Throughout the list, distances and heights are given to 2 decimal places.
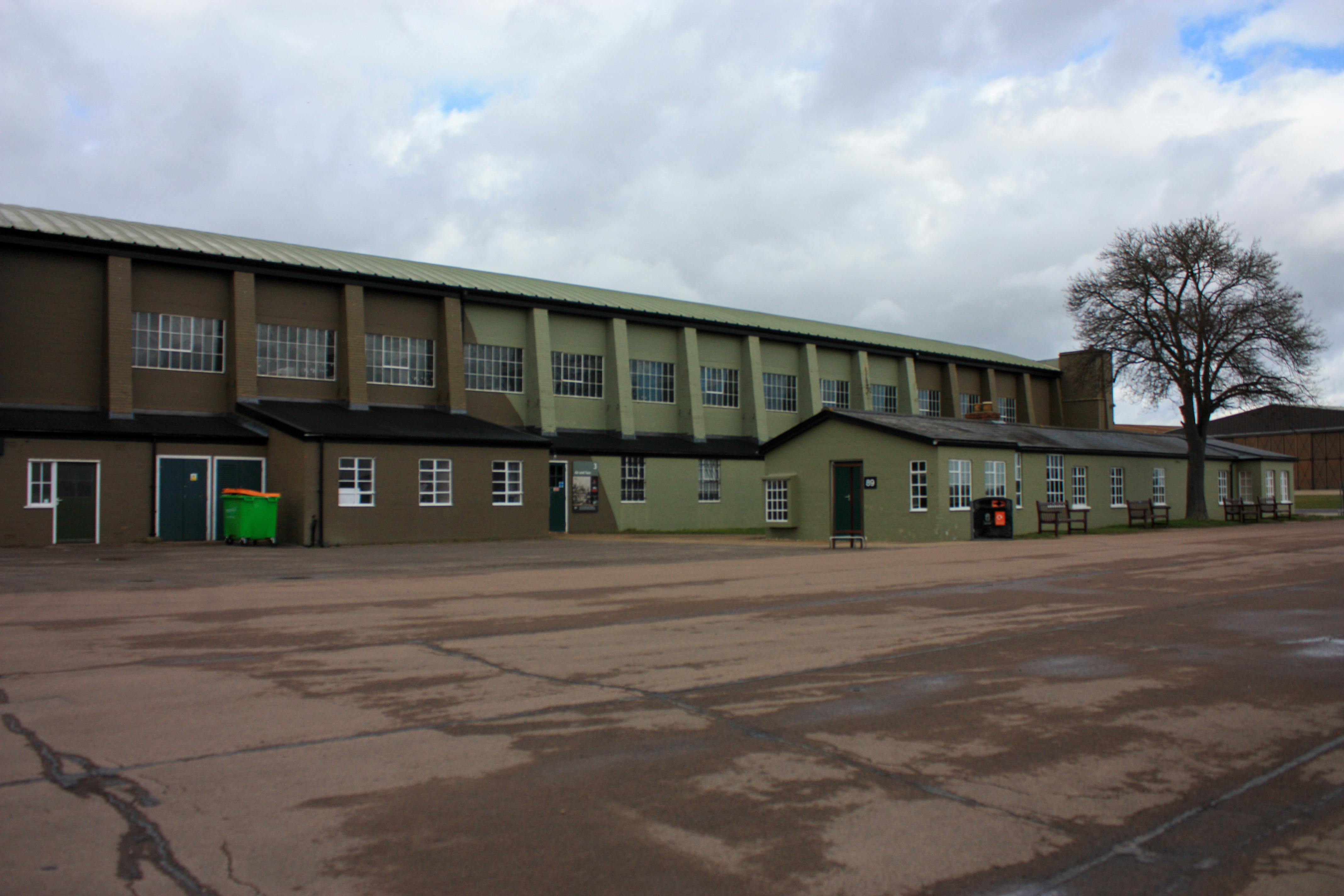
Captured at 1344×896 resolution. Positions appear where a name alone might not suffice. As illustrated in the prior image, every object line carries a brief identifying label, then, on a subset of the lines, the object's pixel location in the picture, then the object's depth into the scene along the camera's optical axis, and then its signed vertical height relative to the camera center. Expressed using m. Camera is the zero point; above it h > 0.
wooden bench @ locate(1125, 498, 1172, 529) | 35.00 -0.76
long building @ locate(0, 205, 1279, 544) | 26.42 +3.79
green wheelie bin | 25.48 -0.18
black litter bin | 27.56 -0.68
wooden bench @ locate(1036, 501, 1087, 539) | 30.09 -0.74
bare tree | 37.69 +6.67
